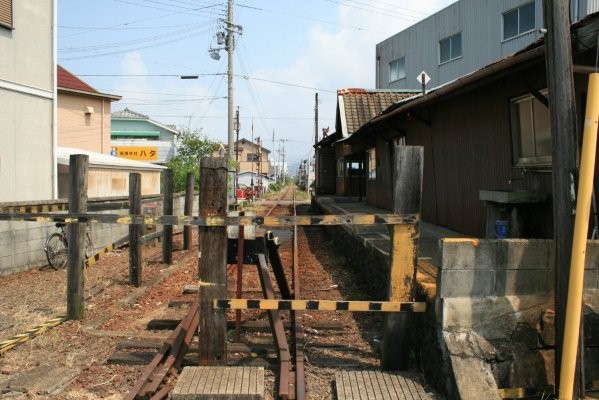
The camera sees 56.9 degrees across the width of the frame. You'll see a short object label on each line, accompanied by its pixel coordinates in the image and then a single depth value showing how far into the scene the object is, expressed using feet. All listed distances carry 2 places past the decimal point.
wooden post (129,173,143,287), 27.50
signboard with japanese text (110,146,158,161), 138.72
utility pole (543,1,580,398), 12.62
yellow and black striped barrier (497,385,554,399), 13.52
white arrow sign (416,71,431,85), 46.57
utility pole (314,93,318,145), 160.86
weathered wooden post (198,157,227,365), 15.06
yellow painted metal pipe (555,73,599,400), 11.98
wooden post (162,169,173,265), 32.76
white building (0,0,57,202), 37.40
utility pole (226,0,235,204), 90.87
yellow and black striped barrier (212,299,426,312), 14.39
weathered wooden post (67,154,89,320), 20.88
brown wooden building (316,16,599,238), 22.36
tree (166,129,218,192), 111.96
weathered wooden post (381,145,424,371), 15.01
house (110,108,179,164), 139.85
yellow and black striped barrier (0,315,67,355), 17.13
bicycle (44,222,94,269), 31.81
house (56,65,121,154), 88.79
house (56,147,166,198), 57.82
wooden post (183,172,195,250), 36.96
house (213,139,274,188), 255.29
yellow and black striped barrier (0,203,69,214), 22.66
